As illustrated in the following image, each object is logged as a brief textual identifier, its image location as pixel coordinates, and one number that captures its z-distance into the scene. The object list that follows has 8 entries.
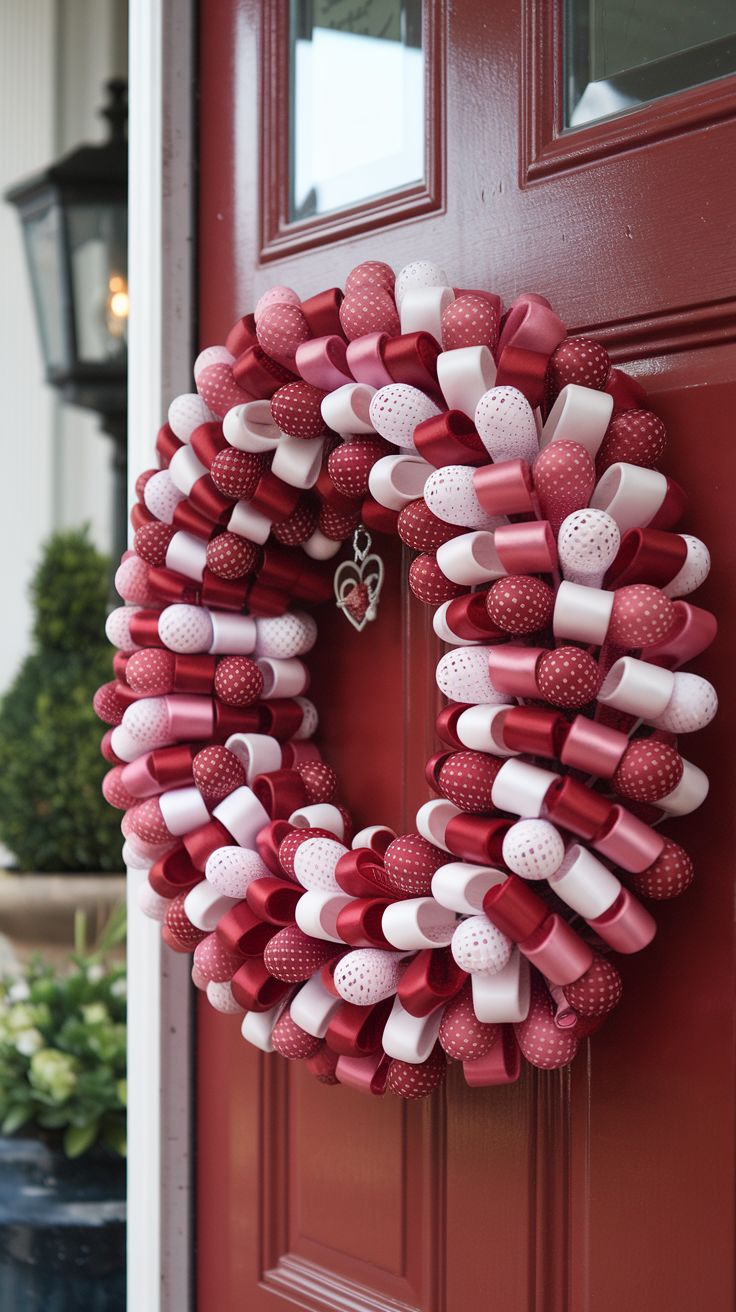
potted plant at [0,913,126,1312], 1.36
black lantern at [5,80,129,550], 2.21
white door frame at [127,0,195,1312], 1.16
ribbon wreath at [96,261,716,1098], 0.72
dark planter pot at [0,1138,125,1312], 1.35
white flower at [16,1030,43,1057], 1.55
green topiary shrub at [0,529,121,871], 2.19
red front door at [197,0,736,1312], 0.80
